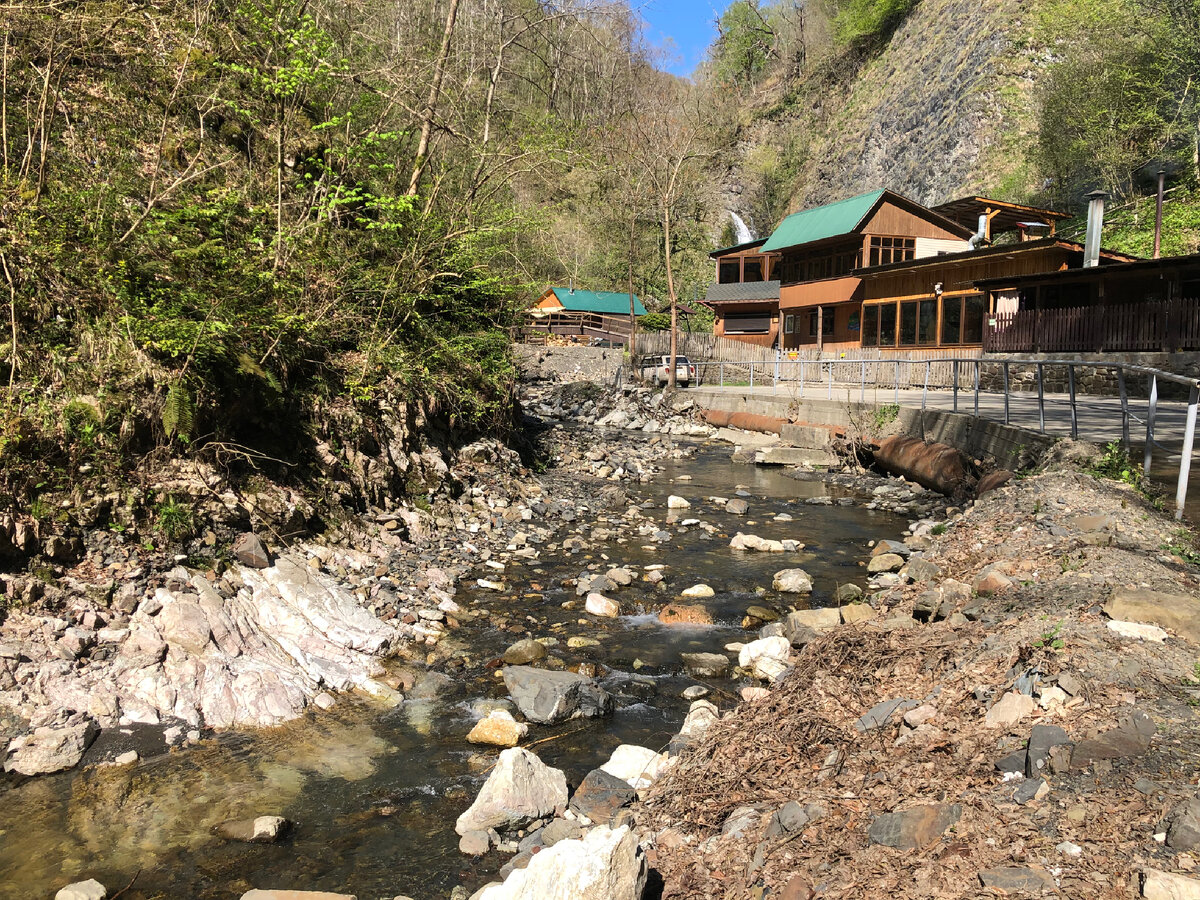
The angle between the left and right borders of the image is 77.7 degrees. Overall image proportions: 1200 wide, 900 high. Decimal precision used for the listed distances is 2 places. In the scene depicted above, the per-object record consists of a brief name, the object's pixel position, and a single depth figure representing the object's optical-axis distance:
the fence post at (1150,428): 7.57
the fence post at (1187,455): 6.59
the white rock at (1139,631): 4.38
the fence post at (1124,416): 8.83
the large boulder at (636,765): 5.05
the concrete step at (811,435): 20.42
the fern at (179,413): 7.33
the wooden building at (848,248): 37.06
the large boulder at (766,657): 6.80
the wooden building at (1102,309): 20.19
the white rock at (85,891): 3.88
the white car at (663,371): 33.62
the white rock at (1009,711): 3.96
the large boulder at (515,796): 4.62
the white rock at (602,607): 8.52
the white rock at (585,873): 3.25
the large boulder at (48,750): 4.89
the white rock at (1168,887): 2.61
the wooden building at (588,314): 47.28
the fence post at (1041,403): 11.45
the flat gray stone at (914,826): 3.34
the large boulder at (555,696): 6.09
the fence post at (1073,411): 10.31
